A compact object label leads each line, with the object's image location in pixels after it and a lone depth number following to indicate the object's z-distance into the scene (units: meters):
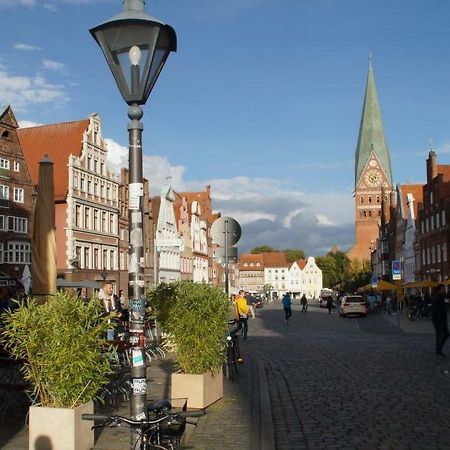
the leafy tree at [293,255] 190.40
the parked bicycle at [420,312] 41.22
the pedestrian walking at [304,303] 58.29
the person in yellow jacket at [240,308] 21.46
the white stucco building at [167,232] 73.62
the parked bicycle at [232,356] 13.68
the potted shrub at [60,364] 7.26
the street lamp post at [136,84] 5.93
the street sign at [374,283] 57.62
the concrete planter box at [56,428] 7.22
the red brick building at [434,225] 63.19
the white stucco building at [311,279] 174.00
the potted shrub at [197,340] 10.13
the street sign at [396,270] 31.41
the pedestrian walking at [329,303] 55.33
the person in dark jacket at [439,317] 18.36
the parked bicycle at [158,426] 5.62
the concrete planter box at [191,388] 10.09
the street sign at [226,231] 14.49
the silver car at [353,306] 47.03
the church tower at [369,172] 150.25
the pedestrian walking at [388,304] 53.83
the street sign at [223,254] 14.60
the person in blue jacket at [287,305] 38.09
